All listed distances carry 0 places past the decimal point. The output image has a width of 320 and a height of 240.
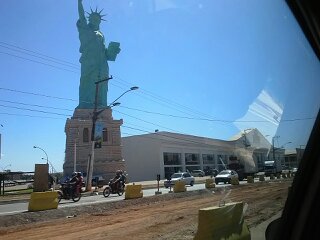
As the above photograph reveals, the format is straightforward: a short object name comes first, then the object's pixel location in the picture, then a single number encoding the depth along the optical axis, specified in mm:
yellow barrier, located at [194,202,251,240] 4051
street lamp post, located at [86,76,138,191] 25838
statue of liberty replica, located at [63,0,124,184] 34730
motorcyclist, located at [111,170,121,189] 19983
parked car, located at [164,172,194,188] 20015
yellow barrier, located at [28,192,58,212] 12738
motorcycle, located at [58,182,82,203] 16316
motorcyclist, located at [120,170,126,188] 20234
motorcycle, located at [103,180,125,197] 19809
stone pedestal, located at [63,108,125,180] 34690
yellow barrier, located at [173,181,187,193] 18664
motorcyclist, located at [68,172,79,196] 16346
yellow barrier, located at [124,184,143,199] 17286
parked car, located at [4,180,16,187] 47770
